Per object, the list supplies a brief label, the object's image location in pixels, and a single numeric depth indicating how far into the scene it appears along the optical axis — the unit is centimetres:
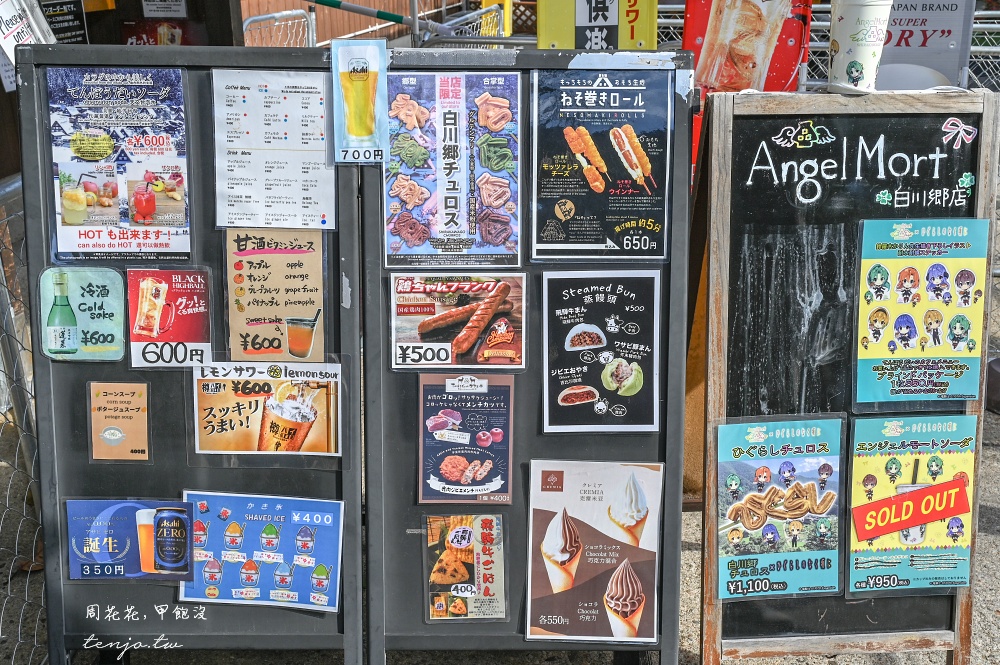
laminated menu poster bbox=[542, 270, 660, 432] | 262
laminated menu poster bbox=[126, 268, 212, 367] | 262
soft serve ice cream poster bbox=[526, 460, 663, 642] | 273
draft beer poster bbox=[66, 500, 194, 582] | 274
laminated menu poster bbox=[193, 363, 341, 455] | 267
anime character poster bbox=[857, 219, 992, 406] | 273
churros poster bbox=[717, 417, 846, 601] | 280
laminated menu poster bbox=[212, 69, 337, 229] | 253
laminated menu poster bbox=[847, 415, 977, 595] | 283
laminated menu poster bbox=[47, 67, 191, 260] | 252
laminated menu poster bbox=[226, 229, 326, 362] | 260
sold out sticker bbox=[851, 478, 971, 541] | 285
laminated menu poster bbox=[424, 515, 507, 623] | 276
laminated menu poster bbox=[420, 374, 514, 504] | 267
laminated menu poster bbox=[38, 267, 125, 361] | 263
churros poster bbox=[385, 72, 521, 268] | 253
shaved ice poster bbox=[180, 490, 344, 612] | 275
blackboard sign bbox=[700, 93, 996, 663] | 266
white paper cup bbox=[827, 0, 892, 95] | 273
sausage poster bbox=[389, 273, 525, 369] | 262
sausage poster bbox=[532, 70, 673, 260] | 253
